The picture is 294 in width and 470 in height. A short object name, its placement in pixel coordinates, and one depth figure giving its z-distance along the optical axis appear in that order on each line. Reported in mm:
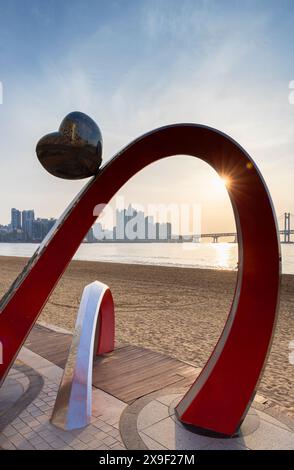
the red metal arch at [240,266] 4625
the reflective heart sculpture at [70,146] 3965
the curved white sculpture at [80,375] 5078
